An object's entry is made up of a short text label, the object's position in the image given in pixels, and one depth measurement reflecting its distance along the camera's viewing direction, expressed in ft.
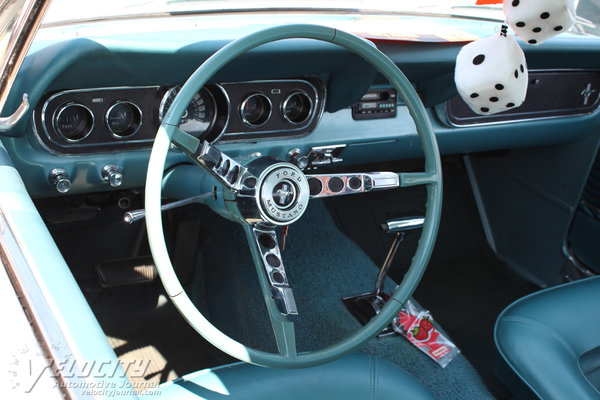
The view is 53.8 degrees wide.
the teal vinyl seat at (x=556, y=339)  4.50
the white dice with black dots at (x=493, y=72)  4.25
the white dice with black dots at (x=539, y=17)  3.73
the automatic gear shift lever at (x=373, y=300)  6.80
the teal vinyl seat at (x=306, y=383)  3.93
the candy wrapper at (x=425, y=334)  6.52
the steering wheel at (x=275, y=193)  3.48
